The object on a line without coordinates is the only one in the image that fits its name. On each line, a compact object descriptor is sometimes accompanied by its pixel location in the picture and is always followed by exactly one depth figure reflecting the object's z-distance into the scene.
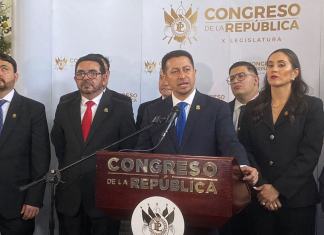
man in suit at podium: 2.43
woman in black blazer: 2.63
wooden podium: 1.85
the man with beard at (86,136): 3.06
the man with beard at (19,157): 3.14
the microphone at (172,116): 2.10
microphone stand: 2.12
